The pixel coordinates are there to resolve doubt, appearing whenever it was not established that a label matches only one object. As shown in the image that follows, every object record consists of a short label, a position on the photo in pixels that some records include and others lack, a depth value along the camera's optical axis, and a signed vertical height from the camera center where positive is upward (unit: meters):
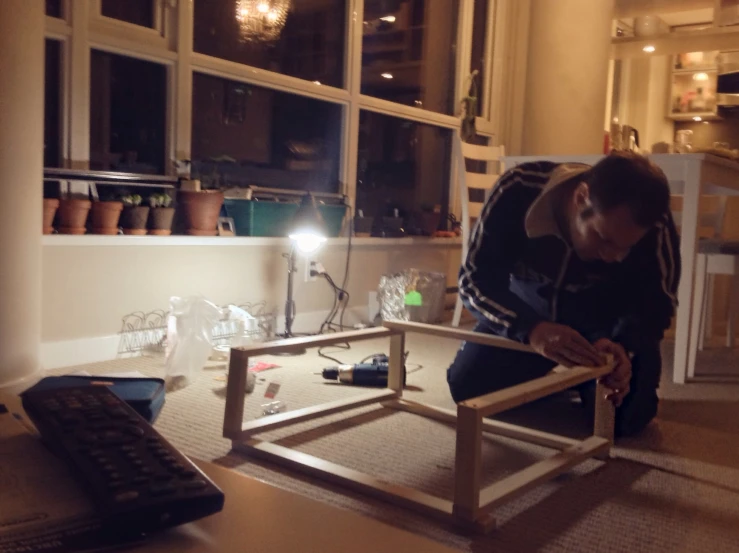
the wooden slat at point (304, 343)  1.34 -0.27
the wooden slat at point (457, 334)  1.39 -0.25
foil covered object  3.07 -0.36
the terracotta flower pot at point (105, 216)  2.17 -0.05
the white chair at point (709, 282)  2.29 -0.19
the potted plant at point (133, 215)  2.26 -0.05
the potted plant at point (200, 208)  2.42 -0.01
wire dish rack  2.29 -0.44
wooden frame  0.99 -0.44
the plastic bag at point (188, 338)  1.95 -0.39
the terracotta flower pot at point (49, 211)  2.05 -0.04
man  1.41 -0.14
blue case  1.19 -0.37
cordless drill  1.93 -0.46
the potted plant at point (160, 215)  2.33 -0.04
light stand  2.50 -0.08
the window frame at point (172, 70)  2.18 +0.51
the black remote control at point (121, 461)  0.38 -0.16
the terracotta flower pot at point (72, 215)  2.11 -0.05
